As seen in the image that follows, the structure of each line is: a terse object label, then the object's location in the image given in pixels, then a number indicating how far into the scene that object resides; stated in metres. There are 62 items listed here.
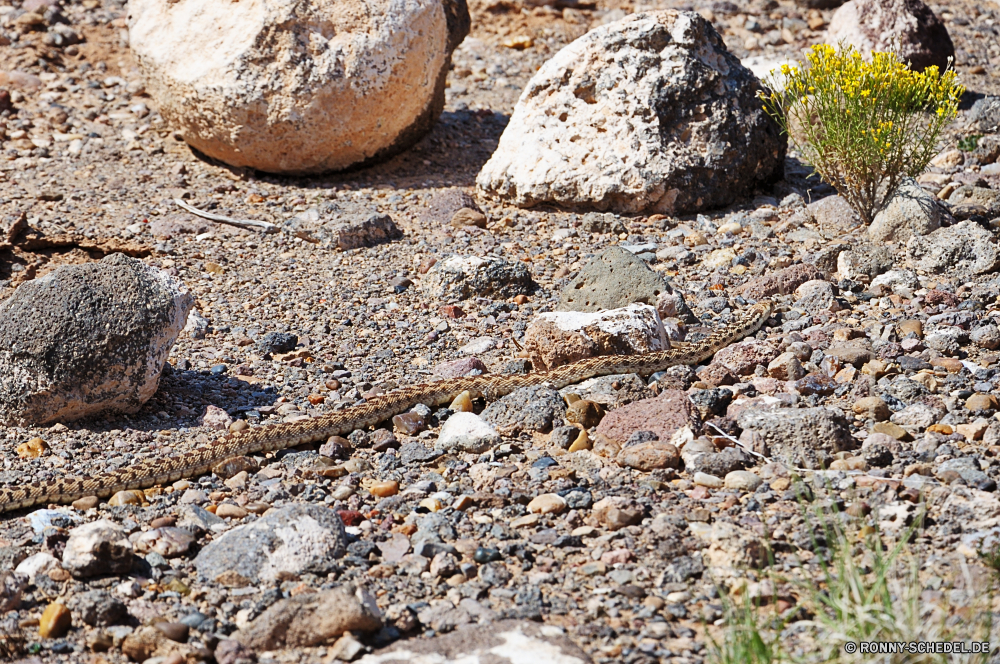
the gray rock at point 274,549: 8.28
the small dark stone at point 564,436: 10.41
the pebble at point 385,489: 9.73
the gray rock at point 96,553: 8.31
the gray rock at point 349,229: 16.37
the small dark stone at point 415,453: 10.45
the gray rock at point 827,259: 14.48
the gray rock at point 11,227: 15.87
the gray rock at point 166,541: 8.76
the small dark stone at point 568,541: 8.54
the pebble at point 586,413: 10.73
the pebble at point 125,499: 9.83
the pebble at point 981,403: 10.02
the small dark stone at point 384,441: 10.89
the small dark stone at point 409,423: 11.16
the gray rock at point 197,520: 9.16
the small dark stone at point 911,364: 11.10
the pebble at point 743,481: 9.05
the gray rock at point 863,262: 14.03
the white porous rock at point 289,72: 17.58
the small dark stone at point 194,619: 7.69
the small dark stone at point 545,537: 8.62
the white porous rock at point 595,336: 11.99
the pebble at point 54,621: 7.63
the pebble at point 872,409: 10.11
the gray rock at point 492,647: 6.99
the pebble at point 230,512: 9.52
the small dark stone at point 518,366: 12.36
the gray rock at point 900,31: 20.91
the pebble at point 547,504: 9.05
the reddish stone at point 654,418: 10.23
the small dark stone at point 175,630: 7.53
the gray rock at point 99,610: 7.76
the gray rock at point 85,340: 10.91
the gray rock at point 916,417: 9.91
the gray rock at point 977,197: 16.11
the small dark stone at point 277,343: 13.46
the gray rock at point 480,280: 14.61
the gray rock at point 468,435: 10.51
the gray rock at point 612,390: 11.22
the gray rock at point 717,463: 9.34
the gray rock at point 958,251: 13.66
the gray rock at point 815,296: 13.30
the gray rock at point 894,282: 13.48
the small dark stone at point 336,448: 10.70
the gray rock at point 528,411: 10.87
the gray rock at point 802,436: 9.41
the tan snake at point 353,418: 9.86
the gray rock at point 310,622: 7.29
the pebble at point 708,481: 9.20
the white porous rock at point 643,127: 16.77
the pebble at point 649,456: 9.61
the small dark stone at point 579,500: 9.08
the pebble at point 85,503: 9.74
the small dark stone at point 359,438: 10.96
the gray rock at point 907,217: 14.84
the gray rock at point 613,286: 13.37
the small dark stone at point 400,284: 15.09
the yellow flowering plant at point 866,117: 15.07
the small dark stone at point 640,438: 10.06
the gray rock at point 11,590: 7.92
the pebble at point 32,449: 10.70
